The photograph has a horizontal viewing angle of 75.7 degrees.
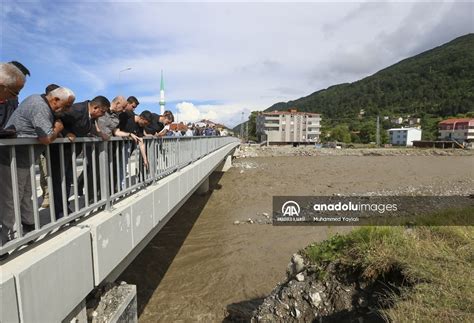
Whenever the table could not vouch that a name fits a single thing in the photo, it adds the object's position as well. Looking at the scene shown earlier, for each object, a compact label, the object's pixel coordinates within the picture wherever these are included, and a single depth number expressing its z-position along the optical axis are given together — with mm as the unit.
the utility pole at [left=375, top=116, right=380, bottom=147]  89375
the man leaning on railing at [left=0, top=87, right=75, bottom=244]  2383
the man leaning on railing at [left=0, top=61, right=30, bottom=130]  2309
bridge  2225
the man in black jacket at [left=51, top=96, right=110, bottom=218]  3047
